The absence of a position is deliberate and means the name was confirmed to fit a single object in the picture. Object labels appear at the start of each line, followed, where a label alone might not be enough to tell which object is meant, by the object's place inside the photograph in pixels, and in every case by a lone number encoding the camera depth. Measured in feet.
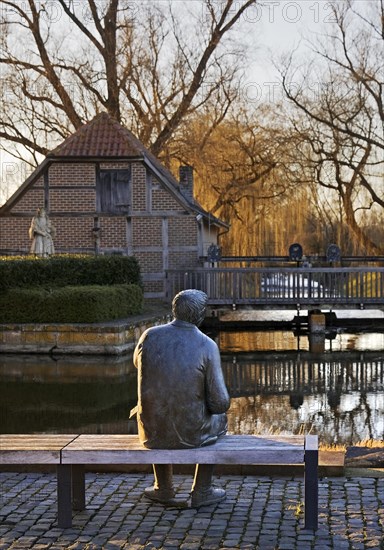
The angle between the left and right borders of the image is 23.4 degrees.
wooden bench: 17.97
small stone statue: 72.33
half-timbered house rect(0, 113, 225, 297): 84.33
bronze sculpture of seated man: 18.57
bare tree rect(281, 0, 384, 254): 103.35
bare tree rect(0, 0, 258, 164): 110.32
